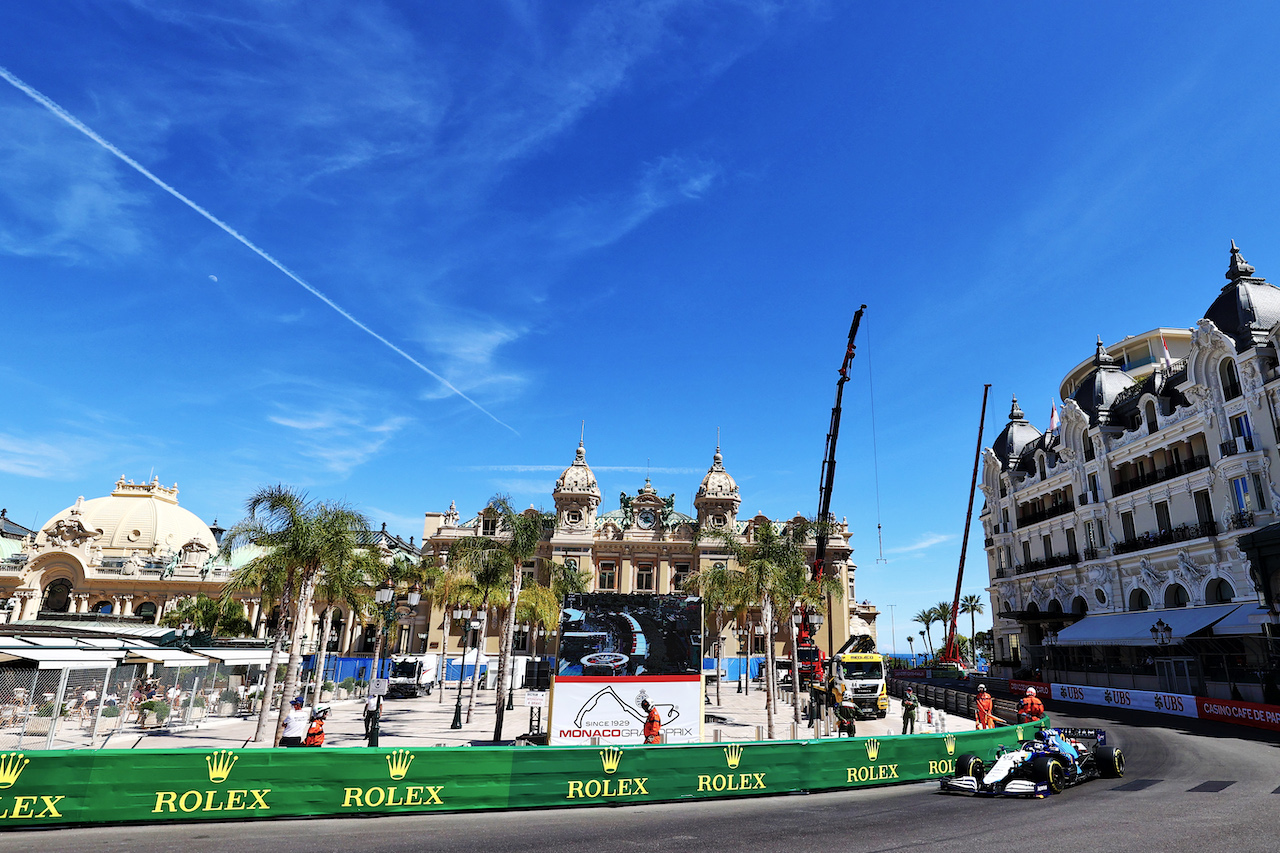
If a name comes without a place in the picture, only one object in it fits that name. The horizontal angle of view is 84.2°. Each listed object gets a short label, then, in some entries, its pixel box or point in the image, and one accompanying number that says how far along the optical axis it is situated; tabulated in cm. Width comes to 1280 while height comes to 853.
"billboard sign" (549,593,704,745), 2244
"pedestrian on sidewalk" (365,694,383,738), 2086
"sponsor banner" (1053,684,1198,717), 3438
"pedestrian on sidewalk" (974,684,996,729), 2138
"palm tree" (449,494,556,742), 3023
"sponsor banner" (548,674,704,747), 2228
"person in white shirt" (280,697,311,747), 1781
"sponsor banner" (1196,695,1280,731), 2827
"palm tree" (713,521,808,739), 3092
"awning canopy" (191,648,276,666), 3200
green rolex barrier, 1190
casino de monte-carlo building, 8250
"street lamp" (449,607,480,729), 2955
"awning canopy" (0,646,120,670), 2234
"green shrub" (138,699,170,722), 2727
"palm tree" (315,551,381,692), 2543
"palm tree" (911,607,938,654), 12512
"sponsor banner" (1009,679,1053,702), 4444
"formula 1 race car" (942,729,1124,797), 1596
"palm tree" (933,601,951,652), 12059
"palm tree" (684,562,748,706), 4216
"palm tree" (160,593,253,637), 5922
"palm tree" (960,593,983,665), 11656
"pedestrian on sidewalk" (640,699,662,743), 1889
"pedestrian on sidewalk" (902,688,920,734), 2691
